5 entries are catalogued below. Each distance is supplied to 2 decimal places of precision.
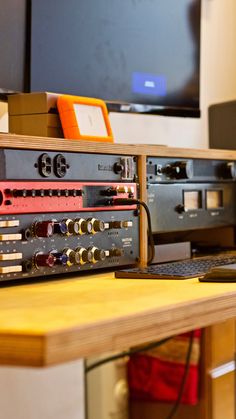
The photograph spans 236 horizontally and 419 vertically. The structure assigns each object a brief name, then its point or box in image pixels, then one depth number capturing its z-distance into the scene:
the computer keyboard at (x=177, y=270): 1.19
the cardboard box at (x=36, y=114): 1.32
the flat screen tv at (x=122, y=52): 1.45
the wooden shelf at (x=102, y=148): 1.12
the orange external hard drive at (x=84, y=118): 1.31
